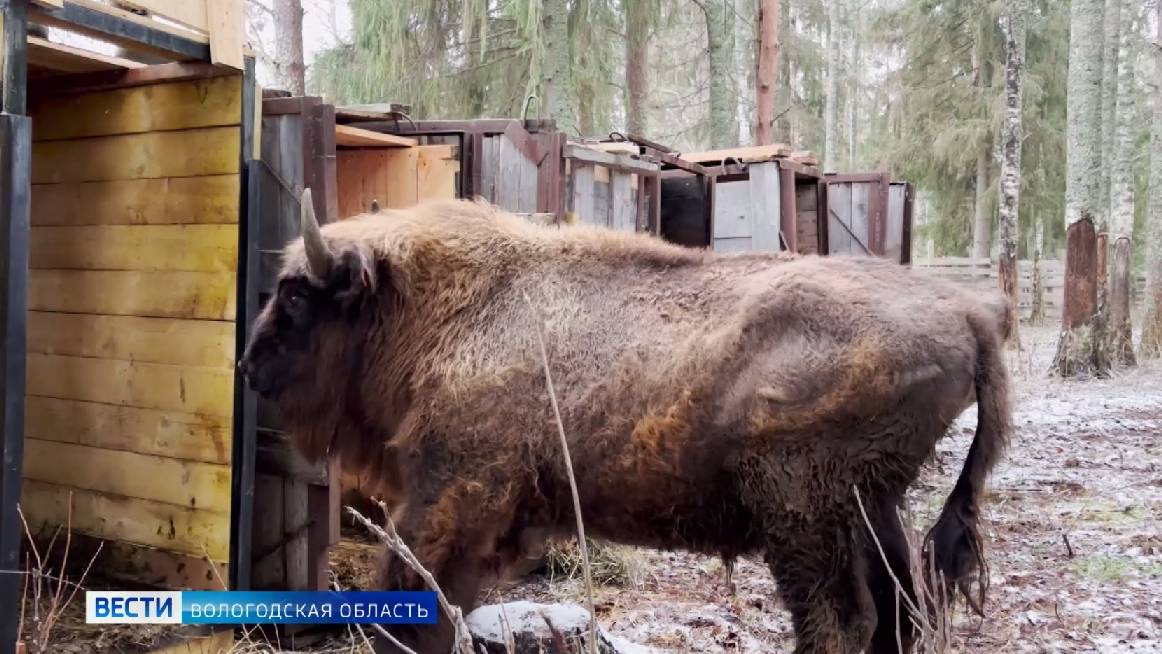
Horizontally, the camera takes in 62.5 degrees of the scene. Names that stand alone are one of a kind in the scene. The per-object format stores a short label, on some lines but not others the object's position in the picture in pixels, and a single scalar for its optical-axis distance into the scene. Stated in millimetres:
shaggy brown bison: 3301
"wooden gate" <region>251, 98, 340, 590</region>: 4559
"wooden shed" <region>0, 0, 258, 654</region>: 4402
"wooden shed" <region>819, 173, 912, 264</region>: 10352
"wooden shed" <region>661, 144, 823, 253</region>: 8602
